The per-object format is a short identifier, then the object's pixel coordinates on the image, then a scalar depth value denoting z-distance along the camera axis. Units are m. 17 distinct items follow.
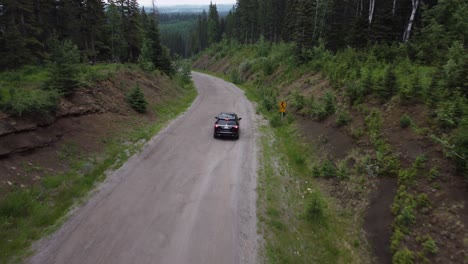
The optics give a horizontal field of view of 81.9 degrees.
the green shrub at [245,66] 49.25
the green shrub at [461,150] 8.08
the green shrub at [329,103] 16.50
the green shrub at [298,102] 20.59
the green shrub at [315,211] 9.33
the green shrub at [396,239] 7.54
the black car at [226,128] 16.80
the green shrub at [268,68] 39.34
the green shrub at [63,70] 13.20
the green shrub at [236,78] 46.38
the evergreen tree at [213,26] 98.62
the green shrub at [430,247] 6.97
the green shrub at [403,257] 7.00
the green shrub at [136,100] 19.72
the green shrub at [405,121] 10.99
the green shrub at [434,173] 8.62
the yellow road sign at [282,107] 20.16
